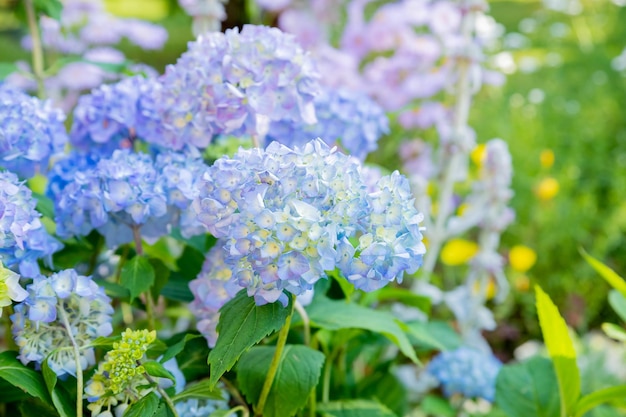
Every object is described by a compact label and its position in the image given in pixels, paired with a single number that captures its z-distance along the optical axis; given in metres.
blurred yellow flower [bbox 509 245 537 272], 2.67
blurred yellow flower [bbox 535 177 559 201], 2.87
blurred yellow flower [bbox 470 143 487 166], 2.84
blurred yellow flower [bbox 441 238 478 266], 2.76
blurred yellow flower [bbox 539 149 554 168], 3.02
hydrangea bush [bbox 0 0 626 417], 0.85
